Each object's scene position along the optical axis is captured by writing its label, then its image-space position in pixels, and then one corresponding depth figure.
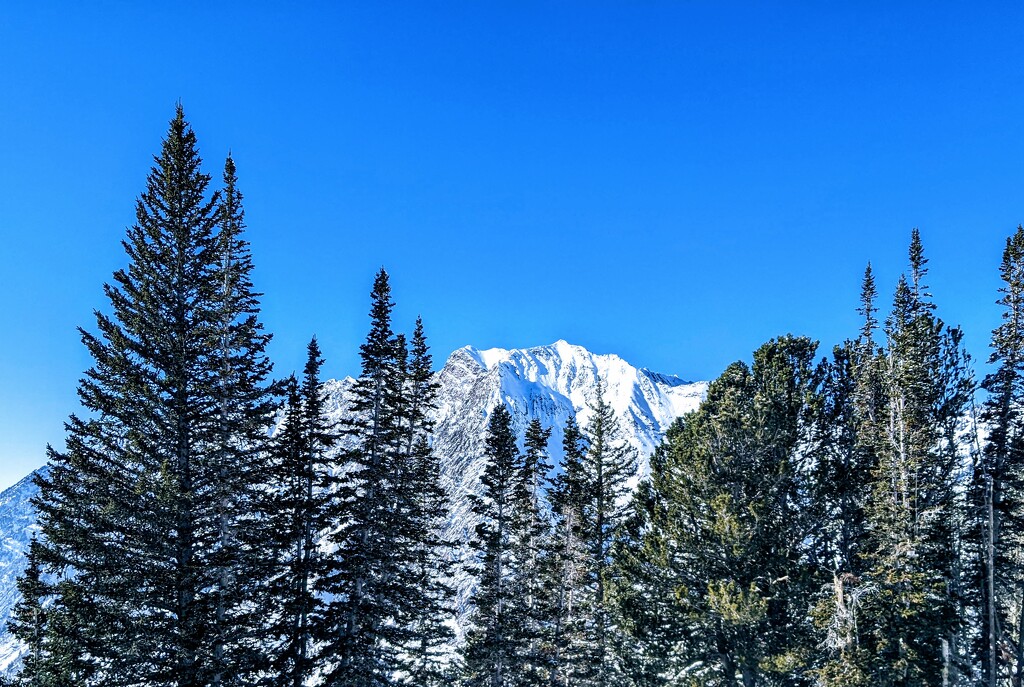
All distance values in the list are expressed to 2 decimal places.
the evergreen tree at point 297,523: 20.22
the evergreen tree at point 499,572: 28.69
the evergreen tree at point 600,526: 28.41
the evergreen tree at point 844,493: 18.62
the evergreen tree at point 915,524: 19.45
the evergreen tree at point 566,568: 29.00
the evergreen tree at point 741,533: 20.42
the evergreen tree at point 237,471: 15.48
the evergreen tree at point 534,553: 29.14
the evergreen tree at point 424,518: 25.70
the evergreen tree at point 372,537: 21.75
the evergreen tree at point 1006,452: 23.34
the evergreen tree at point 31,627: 20.34
